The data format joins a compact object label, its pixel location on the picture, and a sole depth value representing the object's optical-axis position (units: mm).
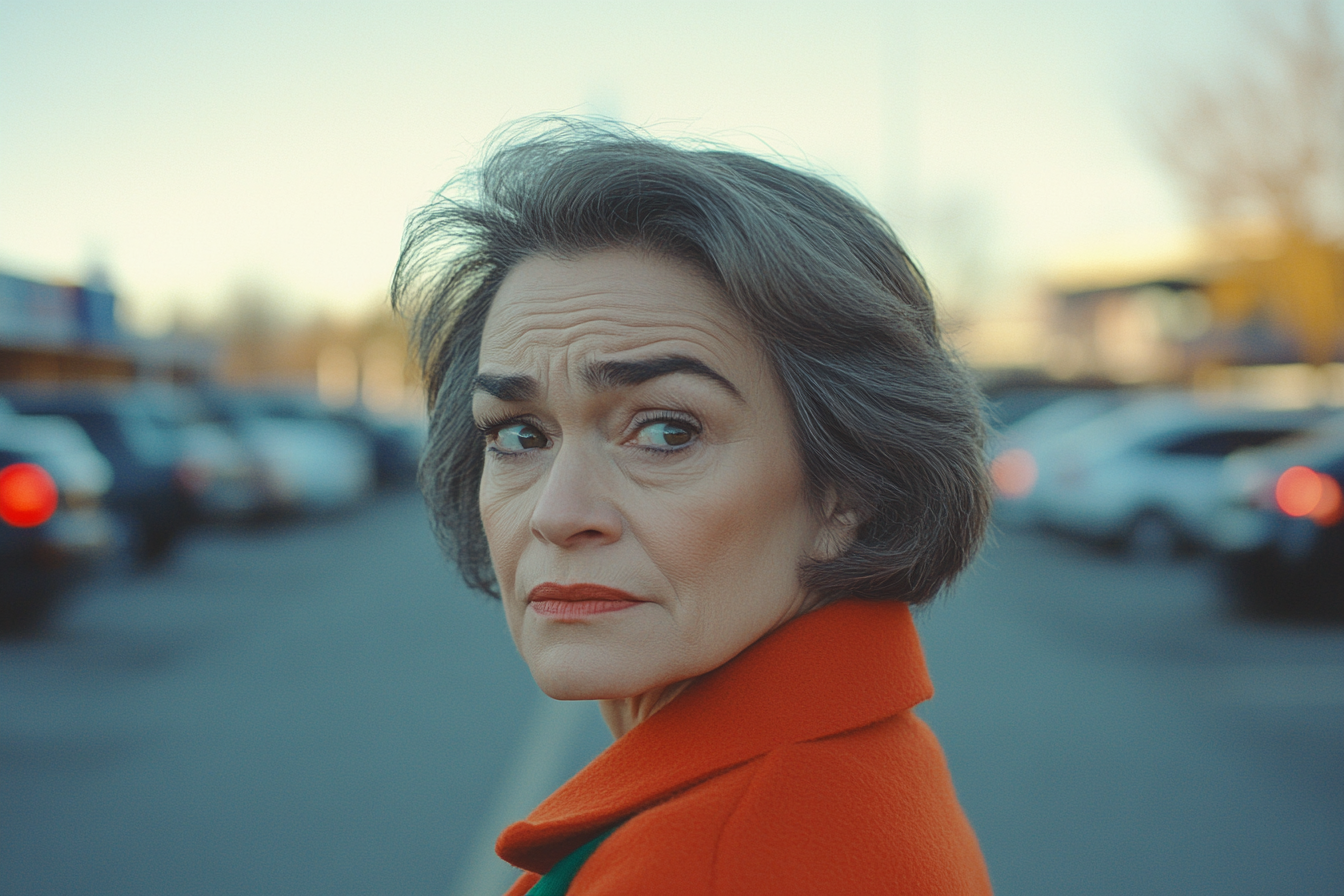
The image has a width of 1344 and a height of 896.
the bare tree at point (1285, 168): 19172
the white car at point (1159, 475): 13133
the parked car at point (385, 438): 21672
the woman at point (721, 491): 1293
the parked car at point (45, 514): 8234
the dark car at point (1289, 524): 9094
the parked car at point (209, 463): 13070
